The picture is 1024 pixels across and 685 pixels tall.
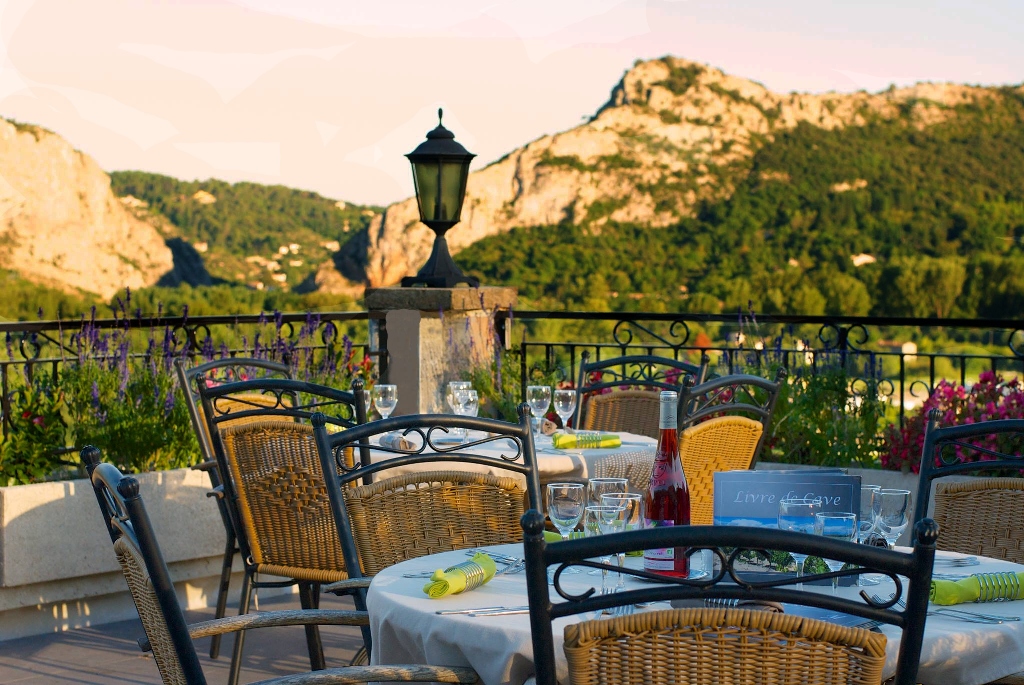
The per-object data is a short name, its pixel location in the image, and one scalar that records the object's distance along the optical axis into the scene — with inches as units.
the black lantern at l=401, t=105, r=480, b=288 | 244.1
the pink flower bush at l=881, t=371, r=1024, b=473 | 202.4
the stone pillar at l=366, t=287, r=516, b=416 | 235.6
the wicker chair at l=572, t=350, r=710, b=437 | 185.9
